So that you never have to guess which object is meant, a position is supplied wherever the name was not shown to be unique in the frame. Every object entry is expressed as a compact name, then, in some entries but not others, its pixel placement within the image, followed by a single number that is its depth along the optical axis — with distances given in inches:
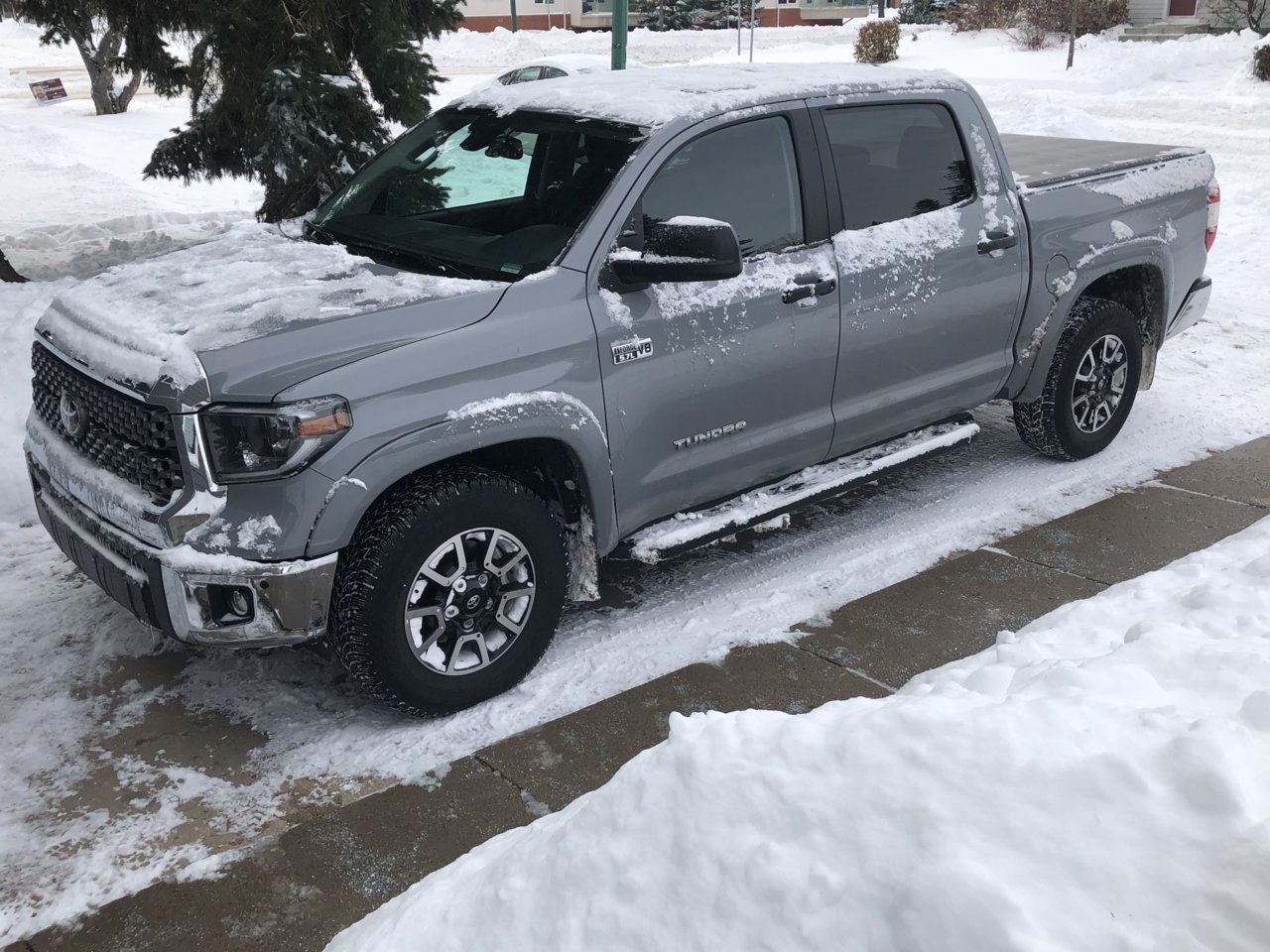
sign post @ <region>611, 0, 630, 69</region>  441.4
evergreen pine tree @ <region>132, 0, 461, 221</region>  291.9
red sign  822.5
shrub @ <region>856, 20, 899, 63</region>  1223.5
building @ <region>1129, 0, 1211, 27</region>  1197.2
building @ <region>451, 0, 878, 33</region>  1973.4
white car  710.5
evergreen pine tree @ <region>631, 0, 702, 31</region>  1836.9
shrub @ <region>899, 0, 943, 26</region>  1676.9
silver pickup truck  131.0
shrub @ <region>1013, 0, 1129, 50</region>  1167.6
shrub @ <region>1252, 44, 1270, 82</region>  832.3
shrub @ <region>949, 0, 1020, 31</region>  1245.7
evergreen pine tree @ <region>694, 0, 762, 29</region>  1833.2
